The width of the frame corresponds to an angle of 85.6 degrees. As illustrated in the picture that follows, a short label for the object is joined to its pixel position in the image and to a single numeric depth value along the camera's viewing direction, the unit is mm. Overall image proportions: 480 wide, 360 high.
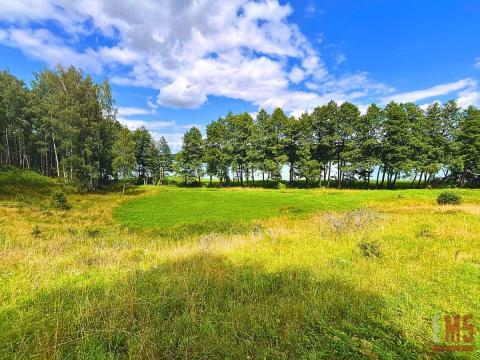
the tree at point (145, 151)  81562
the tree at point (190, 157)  73556
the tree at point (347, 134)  57125
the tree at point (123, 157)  48125
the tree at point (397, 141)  52250
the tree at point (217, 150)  70431
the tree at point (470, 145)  50562
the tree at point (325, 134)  59344
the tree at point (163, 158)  85875
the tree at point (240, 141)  68381
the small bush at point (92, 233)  15527
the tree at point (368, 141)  55488
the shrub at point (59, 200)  28373
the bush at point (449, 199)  25888
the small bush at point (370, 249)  8398
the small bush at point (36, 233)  14681
